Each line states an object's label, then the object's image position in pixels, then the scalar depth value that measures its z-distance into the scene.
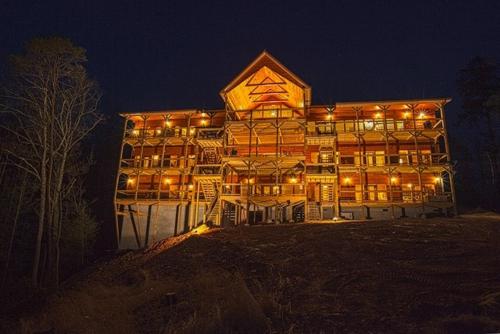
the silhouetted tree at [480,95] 40.25
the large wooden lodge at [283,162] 28.70
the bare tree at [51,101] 18.55
